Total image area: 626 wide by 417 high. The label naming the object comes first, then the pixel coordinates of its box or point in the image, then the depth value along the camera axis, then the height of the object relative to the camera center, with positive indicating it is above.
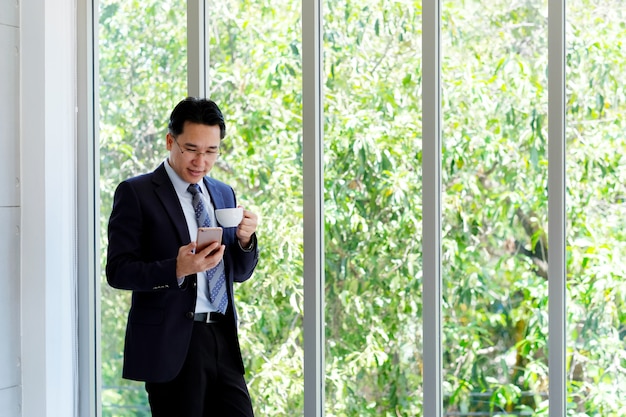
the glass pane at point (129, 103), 6.29 +0.45
